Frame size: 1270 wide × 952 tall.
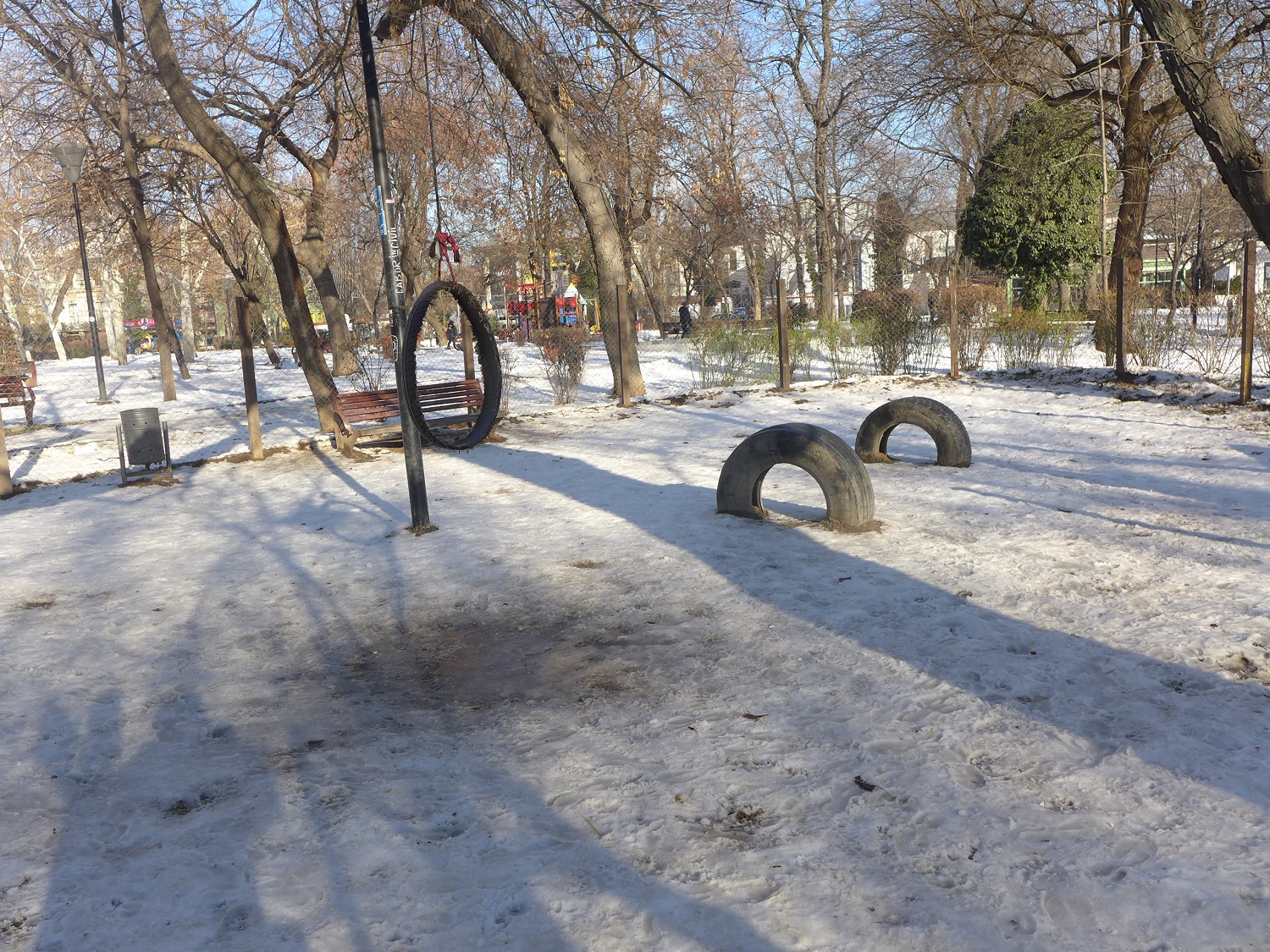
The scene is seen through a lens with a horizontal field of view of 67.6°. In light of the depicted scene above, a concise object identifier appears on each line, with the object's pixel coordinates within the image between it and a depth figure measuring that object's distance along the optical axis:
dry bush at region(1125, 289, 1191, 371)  13.31
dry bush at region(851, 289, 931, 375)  15.80
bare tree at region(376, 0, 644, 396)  11.15
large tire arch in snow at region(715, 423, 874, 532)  6.13
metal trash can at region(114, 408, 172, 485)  9.48
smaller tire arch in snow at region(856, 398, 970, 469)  8.03
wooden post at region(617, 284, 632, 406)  13.88
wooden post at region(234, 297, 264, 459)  10.12
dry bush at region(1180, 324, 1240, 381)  12.82
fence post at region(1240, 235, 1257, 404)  10.27
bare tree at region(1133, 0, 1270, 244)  10.19
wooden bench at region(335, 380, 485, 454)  10.55
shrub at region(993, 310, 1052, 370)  15.11
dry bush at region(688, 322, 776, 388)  16.64
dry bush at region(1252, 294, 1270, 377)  12.05
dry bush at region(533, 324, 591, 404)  14.93
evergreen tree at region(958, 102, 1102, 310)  21.20
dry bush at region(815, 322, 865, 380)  16.21
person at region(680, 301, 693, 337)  33.81
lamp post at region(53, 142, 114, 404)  15.54
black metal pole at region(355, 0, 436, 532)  6.19
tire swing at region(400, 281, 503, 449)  6.51
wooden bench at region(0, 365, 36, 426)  14.76
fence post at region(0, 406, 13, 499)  9.13
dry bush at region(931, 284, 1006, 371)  15.53
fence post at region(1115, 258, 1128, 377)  12.71
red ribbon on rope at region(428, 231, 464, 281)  7.47
